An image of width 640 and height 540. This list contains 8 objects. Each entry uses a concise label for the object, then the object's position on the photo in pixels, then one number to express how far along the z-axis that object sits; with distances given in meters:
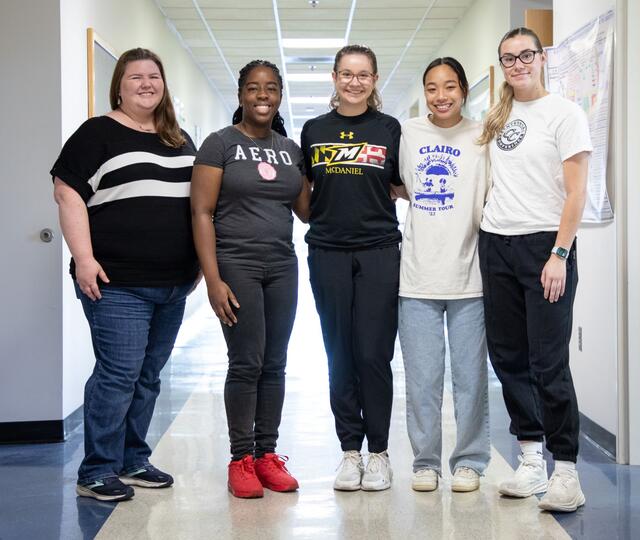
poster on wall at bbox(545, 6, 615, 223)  3.41
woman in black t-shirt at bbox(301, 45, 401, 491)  2.81
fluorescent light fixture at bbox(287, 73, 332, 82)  10.70
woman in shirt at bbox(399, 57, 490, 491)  2.80
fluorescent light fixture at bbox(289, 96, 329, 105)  13.00
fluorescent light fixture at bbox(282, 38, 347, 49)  8.52
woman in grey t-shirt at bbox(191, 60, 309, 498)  2.76
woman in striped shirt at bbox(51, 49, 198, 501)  2.74
